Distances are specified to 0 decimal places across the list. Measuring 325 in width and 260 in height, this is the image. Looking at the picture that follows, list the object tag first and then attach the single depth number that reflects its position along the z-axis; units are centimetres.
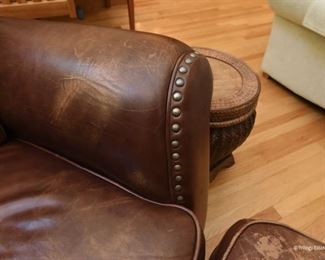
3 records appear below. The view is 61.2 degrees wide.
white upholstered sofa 115
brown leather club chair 49
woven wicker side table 78
